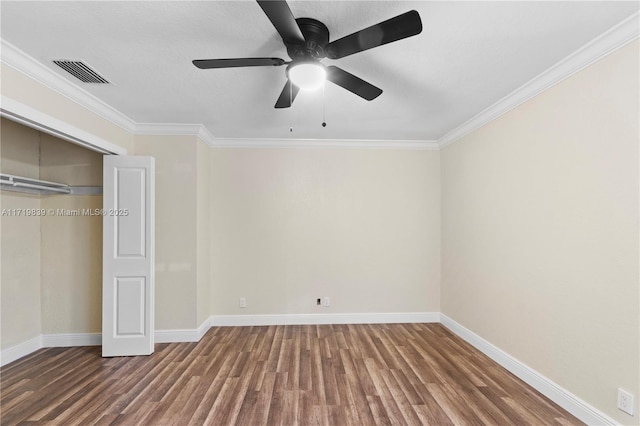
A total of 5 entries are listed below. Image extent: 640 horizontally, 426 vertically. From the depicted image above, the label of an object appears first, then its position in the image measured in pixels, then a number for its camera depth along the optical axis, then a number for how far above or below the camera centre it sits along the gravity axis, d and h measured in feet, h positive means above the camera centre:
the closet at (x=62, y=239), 11.21 -0.96
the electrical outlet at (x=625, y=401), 6.08 -3.81
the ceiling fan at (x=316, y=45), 4.61 +2.93
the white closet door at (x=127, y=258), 10.75 -1.60
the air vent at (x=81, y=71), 7.36 +3.64
